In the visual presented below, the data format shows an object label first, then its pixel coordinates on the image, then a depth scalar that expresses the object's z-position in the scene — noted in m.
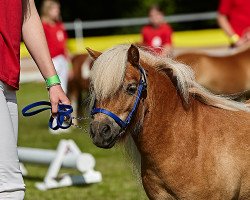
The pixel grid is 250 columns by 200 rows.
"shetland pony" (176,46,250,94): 12.02
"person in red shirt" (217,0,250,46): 11.19
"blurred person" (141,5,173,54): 14.16
